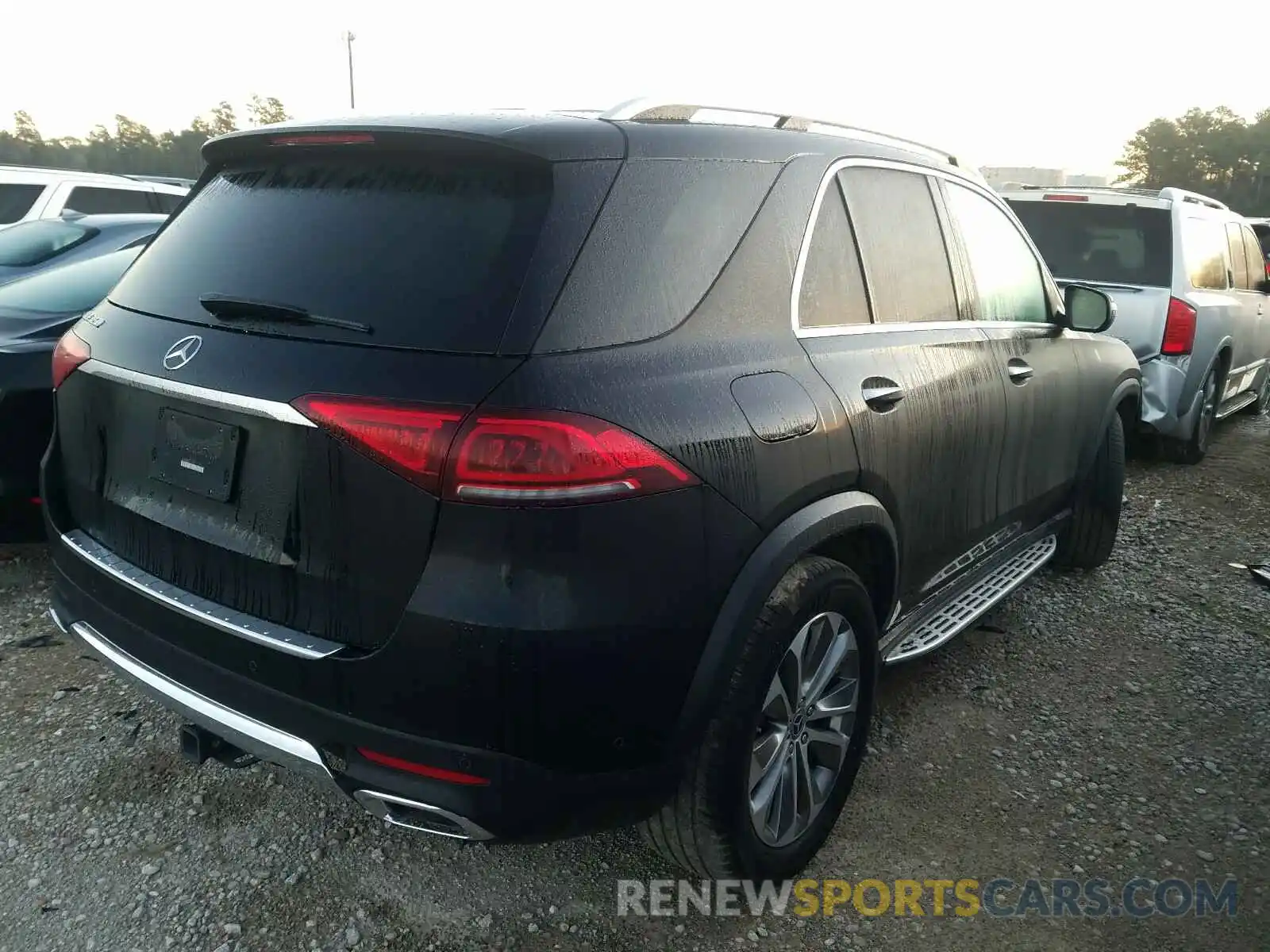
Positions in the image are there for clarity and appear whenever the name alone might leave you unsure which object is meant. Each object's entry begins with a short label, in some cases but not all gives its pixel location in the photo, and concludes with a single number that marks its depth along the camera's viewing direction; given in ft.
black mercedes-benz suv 6.01
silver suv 21.21
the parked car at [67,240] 17.85
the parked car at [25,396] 12.04
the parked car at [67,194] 33.22
